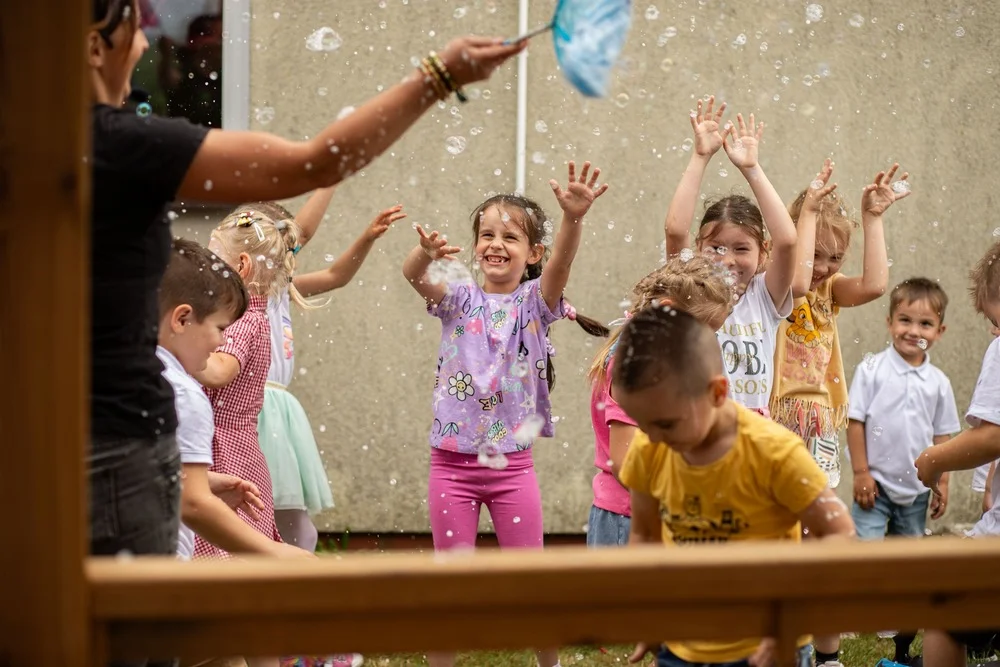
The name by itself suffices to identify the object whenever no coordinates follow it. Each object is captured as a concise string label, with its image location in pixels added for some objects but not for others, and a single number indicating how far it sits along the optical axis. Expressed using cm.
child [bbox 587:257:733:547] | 367
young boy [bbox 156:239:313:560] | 288
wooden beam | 162
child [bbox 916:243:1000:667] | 354
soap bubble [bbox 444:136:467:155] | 566
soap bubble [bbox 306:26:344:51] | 559
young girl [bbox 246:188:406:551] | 445
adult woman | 210
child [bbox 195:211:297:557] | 387
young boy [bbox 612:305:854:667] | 248
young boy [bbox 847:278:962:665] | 505
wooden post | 157
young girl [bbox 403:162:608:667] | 418
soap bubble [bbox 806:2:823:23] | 586
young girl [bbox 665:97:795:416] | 406
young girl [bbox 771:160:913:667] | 431
